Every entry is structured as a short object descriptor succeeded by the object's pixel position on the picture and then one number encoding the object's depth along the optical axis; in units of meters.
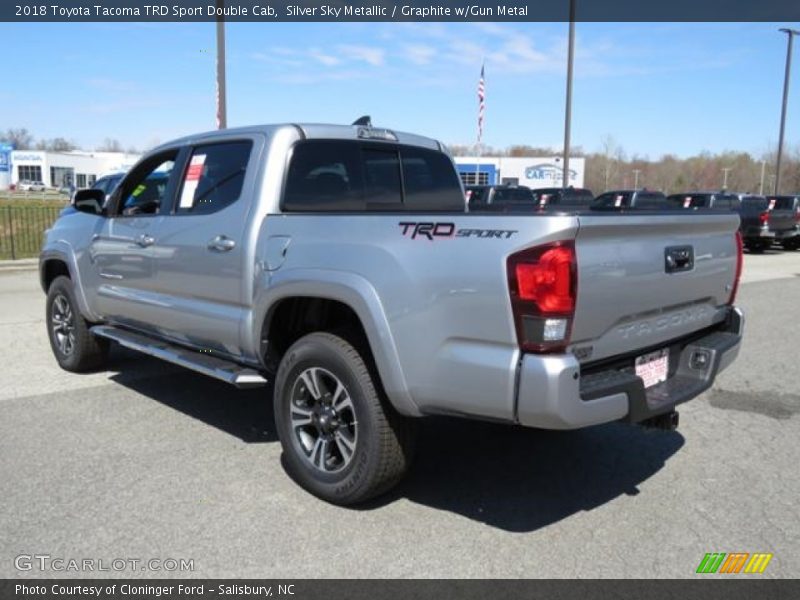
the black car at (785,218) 21.25
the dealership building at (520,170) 63.97
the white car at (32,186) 81.44
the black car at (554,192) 21.58
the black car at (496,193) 21.35
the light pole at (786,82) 34.16
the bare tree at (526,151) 105.62
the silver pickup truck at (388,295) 2.96
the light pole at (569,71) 21.39
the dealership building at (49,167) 94.00
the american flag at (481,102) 23.03
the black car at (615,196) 19.78
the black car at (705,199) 21.44
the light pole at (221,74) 13.21
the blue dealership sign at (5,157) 88.56
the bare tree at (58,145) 148.25
